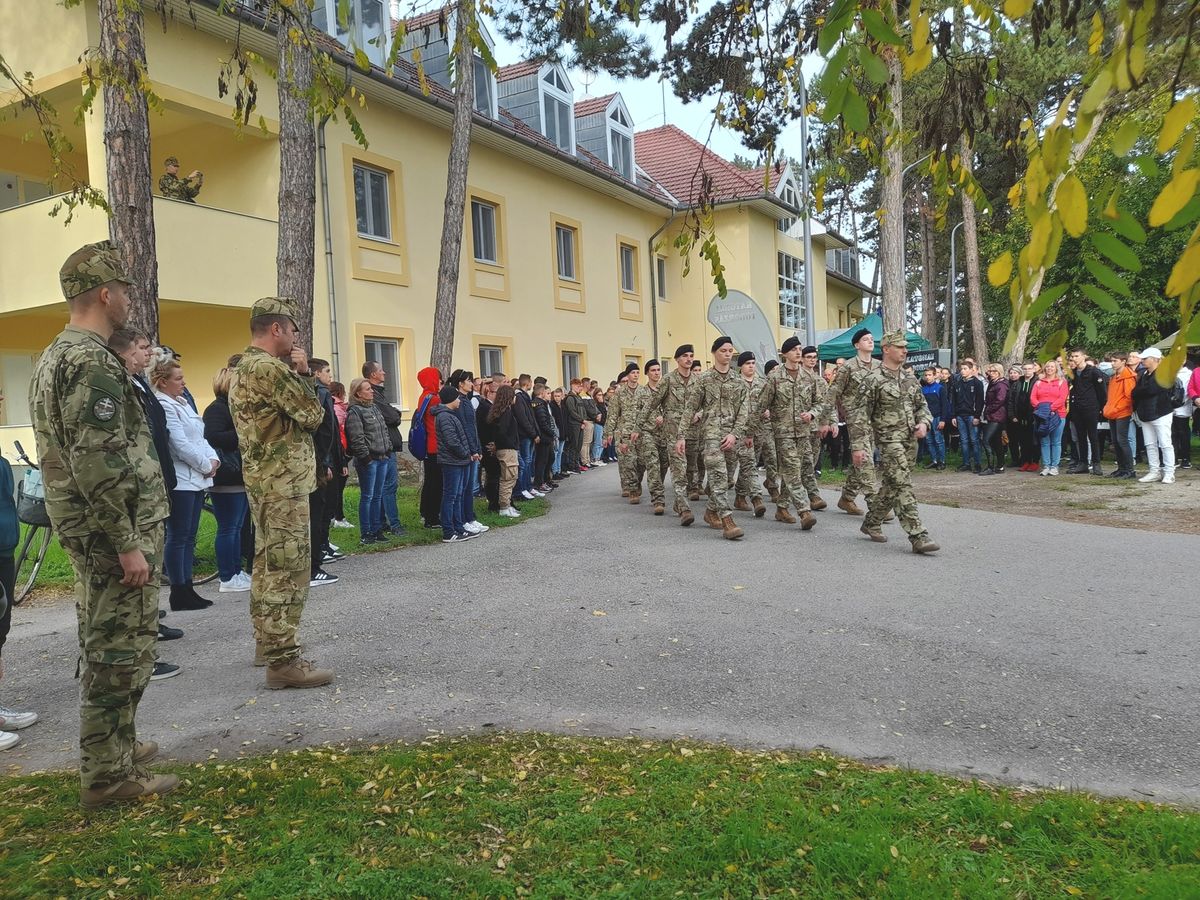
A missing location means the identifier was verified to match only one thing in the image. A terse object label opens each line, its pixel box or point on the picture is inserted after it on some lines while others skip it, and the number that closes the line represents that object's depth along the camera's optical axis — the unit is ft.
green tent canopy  71.56
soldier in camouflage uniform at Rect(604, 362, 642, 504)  45.21
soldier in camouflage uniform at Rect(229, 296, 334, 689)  16.22
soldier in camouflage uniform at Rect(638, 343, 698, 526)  37.55
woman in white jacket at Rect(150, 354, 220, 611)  22.52
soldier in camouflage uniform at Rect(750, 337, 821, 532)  35.70
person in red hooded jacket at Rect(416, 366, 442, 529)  34.40
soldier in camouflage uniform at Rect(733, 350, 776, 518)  37.37
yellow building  44.83
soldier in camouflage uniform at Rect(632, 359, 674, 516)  40.88
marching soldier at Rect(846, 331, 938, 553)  28.40
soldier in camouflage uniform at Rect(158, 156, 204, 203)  45.50
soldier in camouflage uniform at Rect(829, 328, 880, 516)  32.27
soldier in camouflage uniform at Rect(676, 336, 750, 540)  33.50
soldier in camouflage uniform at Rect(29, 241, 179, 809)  11.56
